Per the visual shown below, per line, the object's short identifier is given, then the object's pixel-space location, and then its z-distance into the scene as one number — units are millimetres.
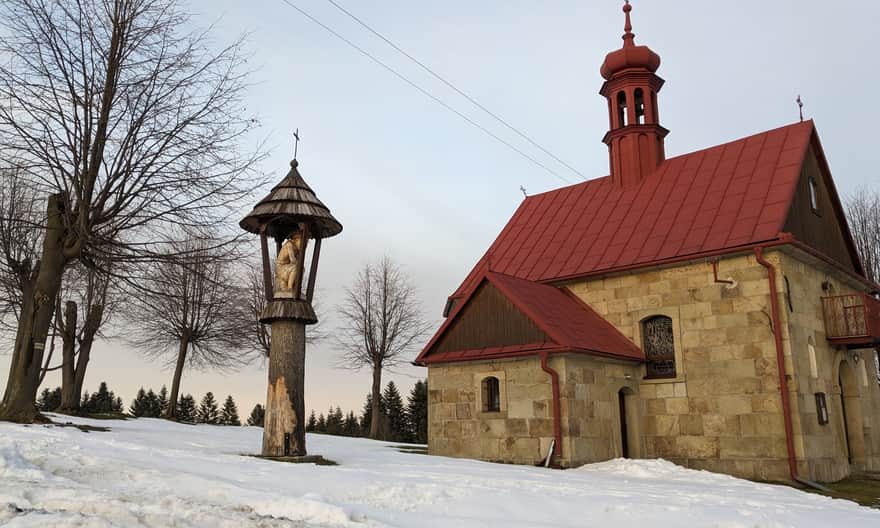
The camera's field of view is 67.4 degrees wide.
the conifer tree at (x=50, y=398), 43297
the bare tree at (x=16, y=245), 18812
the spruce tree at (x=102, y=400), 37519
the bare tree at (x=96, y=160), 13070
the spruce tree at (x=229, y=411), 51084
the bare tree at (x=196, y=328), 28000
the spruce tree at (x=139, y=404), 49262
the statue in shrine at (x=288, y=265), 11039
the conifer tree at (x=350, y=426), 41578
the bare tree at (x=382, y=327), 33031
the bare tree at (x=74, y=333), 23859
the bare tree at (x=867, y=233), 27266
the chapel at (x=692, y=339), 14211
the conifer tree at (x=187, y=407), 49056
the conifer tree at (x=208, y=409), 50406
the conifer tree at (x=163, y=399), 50369
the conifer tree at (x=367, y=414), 45500
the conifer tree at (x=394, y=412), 44500
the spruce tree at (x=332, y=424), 42422
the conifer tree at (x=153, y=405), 48625
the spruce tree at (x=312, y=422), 47119
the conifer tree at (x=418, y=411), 44094
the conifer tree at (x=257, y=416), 42906
